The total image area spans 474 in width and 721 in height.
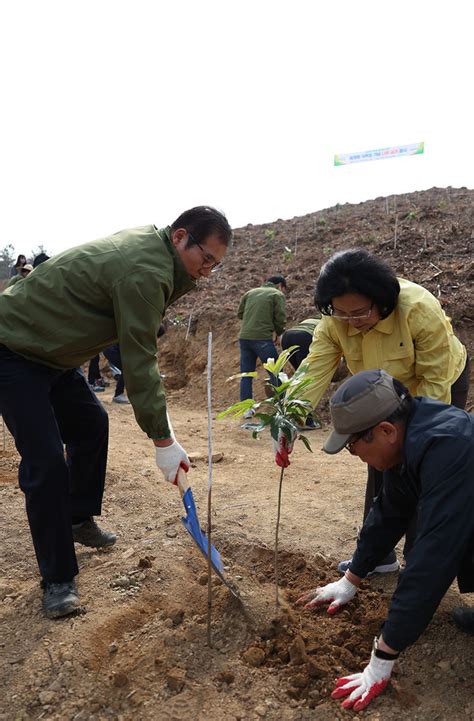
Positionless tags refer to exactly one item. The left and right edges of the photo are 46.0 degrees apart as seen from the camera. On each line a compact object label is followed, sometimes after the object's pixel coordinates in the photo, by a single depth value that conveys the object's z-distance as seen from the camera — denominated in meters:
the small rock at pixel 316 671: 2.13
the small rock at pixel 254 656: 2.24
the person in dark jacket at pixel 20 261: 6.79
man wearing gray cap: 1.77
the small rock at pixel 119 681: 2.13
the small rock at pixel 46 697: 2.08
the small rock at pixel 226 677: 2.15
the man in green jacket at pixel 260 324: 7.02
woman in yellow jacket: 2.39
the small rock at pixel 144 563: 2.86
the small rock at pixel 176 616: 2.48
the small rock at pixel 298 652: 2.20
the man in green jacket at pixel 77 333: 2.27
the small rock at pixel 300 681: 2.10
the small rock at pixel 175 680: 2.12
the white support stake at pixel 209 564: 2.16
